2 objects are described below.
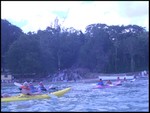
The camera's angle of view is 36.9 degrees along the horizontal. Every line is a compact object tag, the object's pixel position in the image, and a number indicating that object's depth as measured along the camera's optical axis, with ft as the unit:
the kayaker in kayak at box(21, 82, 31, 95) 35.03
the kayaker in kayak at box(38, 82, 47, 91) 45.57
